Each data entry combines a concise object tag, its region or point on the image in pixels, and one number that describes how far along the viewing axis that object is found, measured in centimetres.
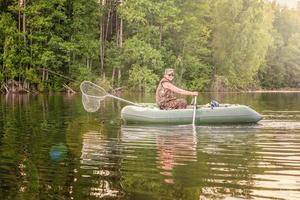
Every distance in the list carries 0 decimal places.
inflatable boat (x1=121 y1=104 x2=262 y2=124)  1670
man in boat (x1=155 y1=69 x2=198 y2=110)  1692
